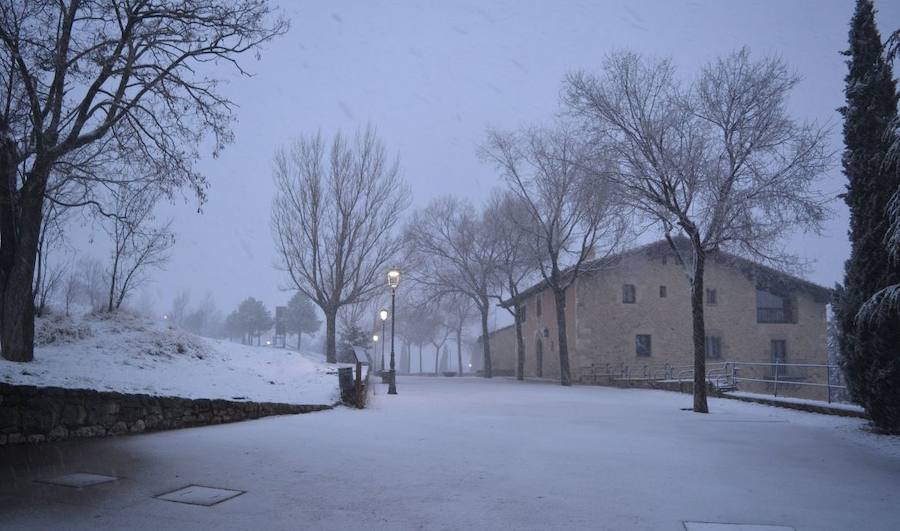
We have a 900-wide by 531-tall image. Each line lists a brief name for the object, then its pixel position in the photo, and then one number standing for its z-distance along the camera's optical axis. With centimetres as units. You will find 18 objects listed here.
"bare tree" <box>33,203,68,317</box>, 1572
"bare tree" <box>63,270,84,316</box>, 3072
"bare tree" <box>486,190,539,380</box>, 3070
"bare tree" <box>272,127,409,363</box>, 2675
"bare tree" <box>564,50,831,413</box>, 1405
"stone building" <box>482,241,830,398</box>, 3031
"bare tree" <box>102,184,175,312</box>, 1803
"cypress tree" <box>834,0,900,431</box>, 966
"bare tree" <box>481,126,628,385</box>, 2597
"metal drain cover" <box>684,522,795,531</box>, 457
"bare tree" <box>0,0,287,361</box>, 955
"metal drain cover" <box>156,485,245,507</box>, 514
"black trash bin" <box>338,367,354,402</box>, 1466
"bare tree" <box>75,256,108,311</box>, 4068
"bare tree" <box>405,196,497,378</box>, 3453
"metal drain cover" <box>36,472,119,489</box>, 552
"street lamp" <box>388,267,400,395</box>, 2011
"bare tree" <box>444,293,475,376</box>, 4548
